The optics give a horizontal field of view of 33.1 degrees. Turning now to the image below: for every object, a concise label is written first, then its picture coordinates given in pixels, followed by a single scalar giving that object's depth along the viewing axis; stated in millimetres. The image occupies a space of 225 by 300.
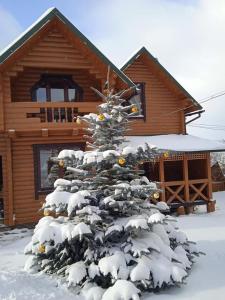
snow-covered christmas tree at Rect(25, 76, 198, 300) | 6527
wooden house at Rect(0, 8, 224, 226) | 12594
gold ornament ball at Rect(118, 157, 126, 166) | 7188
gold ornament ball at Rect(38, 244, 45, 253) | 7081
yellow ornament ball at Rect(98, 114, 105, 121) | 7715
